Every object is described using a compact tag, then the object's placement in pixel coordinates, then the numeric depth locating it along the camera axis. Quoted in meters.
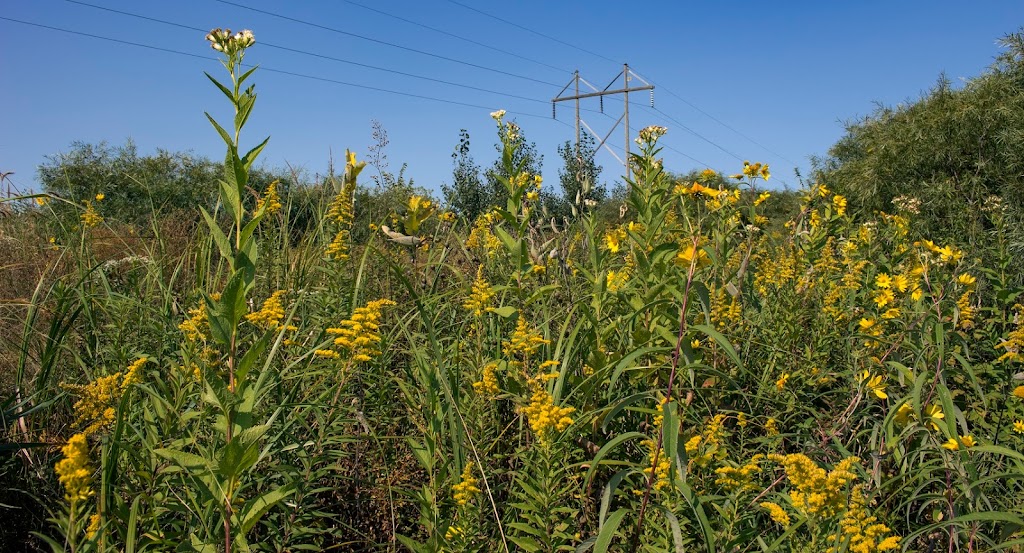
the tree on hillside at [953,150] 6.63
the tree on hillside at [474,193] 11.93
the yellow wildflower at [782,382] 2.22
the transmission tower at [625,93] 23.75
